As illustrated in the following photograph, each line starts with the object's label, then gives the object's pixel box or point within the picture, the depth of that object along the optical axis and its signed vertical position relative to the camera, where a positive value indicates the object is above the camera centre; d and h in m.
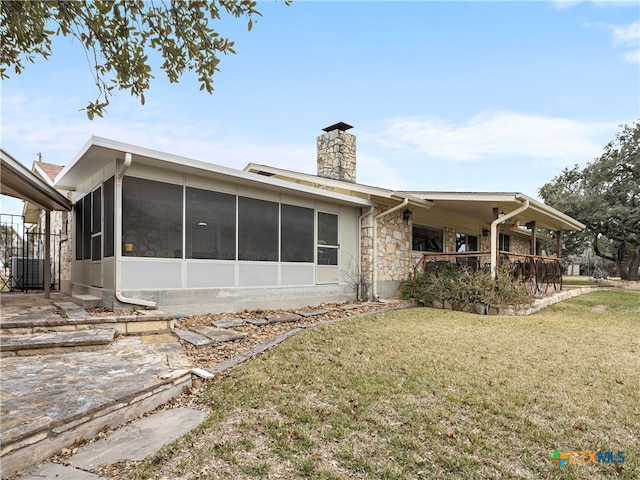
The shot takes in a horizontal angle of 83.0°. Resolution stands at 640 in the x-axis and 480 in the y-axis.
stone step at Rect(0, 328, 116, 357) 3.71 -1.00
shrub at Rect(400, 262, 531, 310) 7.84 -0.92
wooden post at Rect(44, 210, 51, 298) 6.90 -0.15
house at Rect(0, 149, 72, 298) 4.66 +1.01
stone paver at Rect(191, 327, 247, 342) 4.85 -1.18
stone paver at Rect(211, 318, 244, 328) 5.59 -1.17
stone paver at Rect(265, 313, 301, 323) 6.29 -1.23
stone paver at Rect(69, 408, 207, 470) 2.18 -1.27
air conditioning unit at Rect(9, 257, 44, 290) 9.88 -0.62
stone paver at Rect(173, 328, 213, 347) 4.58 -1.17
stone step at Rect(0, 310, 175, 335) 4.30 -0.93
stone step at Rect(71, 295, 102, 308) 5.82 -0.84
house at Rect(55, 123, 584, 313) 5.74 +0.42
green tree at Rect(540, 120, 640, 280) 17.84 +2.59
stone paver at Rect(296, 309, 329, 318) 6.87 -1.26
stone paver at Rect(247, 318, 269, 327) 5.95 -1.21
